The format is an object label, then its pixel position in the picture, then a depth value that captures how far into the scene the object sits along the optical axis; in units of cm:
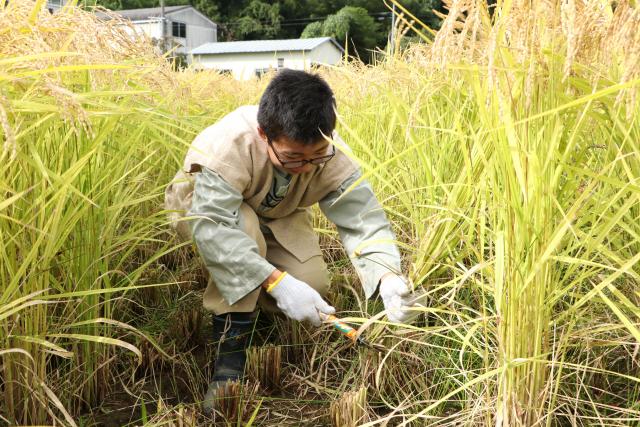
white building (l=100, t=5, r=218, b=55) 4344
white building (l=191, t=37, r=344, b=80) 3566
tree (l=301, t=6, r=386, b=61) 3694
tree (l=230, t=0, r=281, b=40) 4728
